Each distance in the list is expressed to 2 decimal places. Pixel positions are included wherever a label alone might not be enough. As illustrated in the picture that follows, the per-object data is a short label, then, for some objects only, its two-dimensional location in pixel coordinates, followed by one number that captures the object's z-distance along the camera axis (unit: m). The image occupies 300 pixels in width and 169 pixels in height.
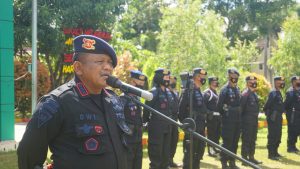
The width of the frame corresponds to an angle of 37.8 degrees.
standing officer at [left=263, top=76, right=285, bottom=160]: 10.14
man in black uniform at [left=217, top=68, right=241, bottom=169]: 8.55
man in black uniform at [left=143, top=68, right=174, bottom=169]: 7.56
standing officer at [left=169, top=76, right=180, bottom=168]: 8.61
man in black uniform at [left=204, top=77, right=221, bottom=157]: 10.07
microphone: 2.73
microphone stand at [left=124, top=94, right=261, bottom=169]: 2.86
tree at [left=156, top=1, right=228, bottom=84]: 19.27
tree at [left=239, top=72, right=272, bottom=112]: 19.66
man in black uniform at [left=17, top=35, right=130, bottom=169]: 2.63
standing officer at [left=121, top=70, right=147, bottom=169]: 6.69
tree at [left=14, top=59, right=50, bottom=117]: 15.44
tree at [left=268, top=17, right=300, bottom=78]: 24.17
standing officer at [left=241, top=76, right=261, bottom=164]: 9.17
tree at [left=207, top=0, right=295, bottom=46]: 42.53
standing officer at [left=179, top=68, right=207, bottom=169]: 8.11
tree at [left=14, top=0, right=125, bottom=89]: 13.76
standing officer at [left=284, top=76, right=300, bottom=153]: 10.95
